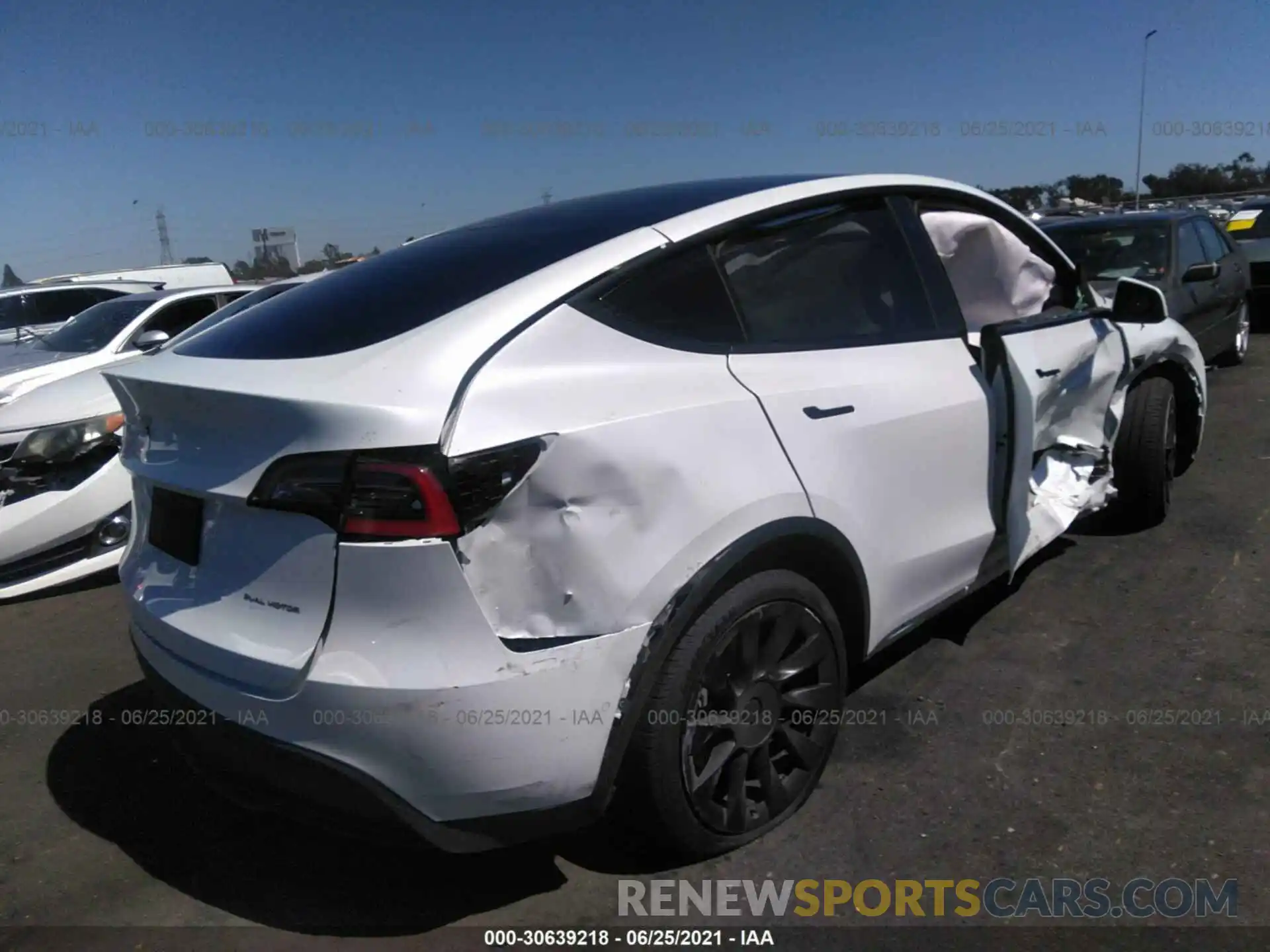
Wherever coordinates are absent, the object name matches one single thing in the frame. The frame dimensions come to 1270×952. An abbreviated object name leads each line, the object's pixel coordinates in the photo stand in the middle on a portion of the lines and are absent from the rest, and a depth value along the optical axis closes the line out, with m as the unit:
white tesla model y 1.93
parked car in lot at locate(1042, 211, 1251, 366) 7.00
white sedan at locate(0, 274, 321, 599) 4.54
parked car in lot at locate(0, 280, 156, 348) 11.84
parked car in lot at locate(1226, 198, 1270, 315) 11.22
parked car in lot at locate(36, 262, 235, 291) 13.69
